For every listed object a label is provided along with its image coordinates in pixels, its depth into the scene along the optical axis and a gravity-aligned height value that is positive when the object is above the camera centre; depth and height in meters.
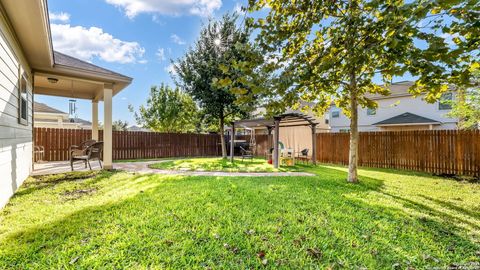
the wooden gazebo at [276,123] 9.12 +0.66
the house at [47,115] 16.97 +1.91
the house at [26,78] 3.66 +1.85
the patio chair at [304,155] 10.47 -0.81
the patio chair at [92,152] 7.04 -0.40
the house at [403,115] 16.01 +1.63
